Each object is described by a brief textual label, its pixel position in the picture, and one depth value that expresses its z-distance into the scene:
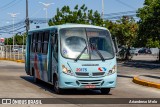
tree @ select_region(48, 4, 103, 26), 53.88
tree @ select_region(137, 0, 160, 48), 40.13
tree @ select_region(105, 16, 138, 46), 53.19
